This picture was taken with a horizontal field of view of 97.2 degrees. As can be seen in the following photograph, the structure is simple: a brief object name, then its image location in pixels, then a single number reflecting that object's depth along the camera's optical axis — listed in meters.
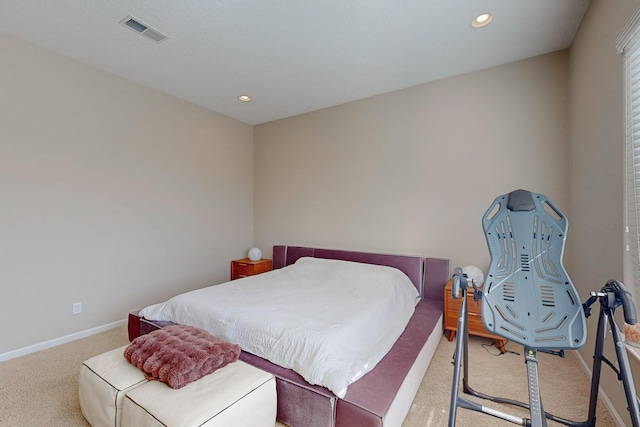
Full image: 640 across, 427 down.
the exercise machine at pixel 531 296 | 1.37
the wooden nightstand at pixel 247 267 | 4.16
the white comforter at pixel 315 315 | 1.65
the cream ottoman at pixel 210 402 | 1.28
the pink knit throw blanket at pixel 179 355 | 1.47
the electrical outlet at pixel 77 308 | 2.87
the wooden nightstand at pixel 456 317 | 2.63
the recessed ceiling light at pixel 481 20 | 2.20
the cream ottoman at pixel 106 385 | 1.47
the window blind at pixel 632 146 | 1.53
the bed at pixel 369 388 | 1.43
